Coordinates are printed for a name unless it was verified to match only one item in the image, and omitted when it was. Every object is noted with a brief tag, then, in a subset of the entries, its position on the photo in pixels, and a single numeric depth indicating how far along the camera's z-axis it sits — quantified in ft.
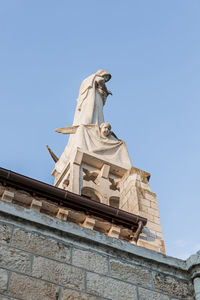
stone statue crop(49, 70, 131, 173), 51.26
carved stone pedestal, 44.01
